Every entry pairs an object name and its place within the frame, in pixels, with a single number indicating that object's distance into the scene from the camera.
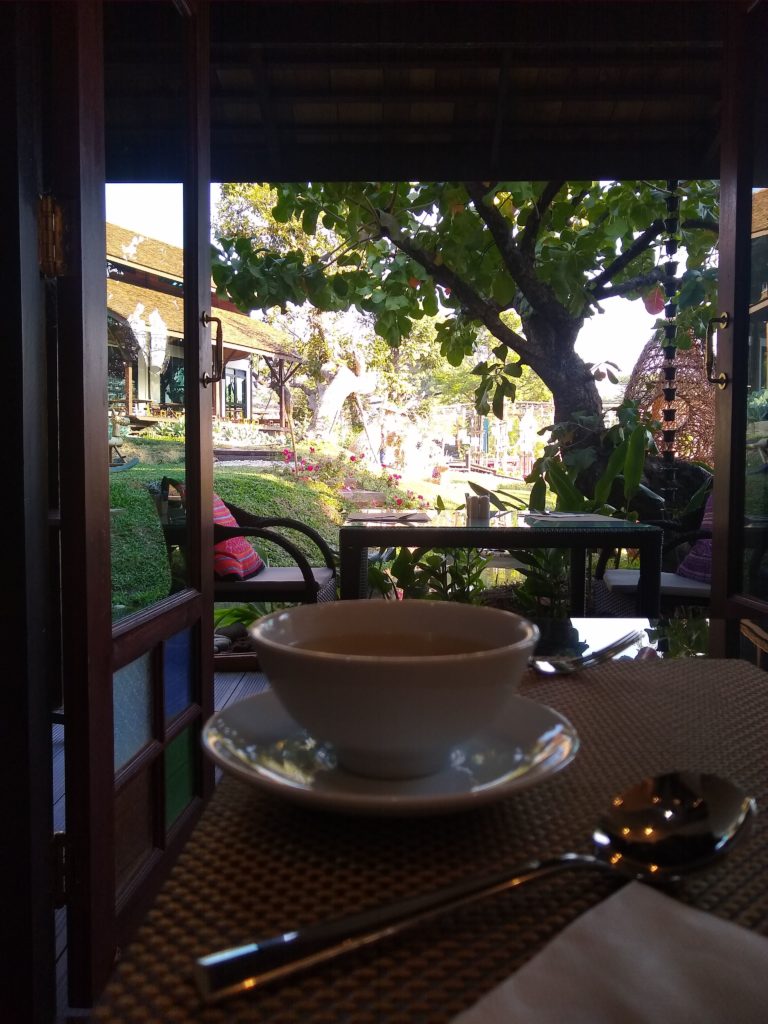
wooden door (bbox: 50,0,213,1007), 1.05
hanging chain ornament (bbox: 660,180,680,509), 4.28
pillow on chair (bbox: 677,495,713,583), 3.29
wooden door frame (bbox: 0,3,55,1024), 1.00
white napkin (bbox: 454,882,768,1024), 0.22
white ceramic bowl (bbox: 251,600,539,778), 0.30
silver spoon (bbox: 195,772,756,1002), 0.23
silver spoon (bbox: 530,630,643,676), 0.59
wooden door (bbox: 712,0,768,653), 1.75
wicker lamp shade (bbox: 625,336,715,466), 5.11
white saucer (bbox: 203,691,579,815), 0.30
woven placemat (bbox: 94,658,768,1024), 0.22
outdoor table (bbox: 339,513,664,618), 2.58
